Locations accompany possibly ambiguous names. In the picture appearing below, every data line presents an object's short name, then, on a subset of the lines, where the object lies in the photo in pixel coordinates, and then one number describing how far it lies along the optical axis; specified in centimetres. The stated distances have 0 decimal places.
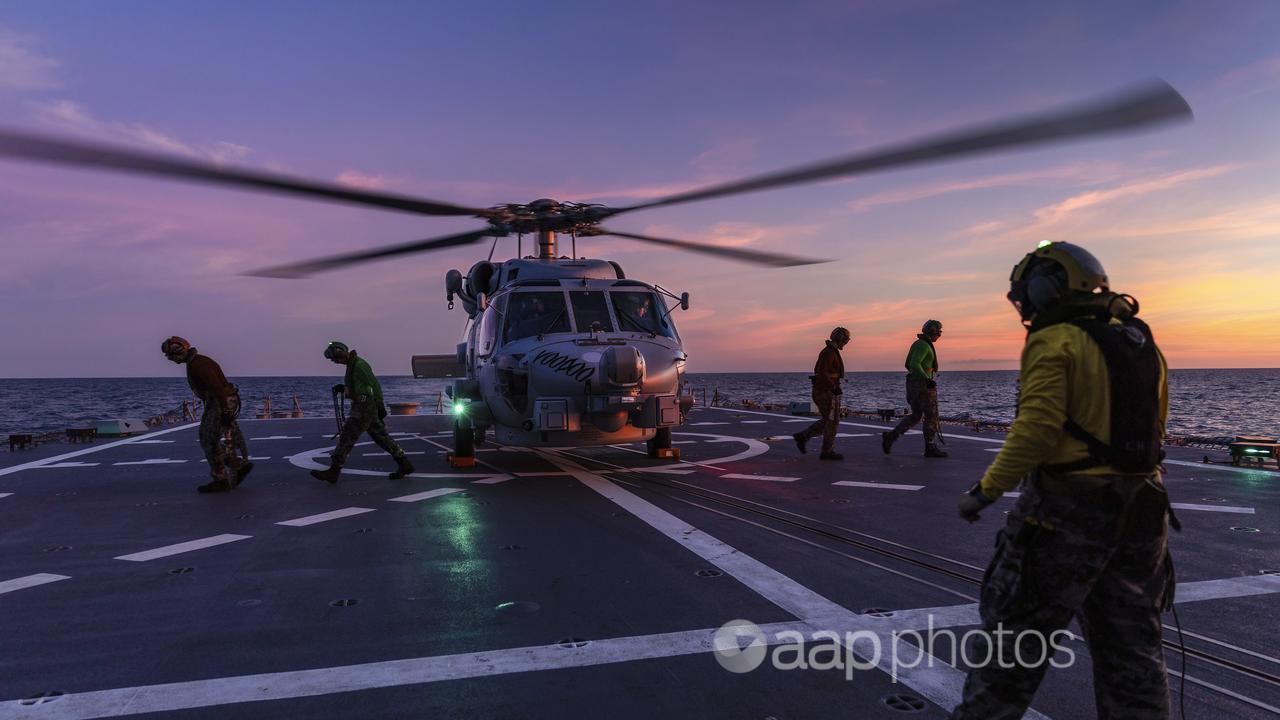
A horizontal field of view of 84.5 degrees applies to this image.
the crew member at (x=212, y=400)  895
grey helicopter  777
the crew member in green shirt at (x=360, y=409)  974
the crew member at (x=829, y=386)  1114
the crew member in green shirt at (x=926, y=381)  1113
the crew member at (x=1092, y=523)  242
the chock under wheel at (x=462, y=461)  1119
